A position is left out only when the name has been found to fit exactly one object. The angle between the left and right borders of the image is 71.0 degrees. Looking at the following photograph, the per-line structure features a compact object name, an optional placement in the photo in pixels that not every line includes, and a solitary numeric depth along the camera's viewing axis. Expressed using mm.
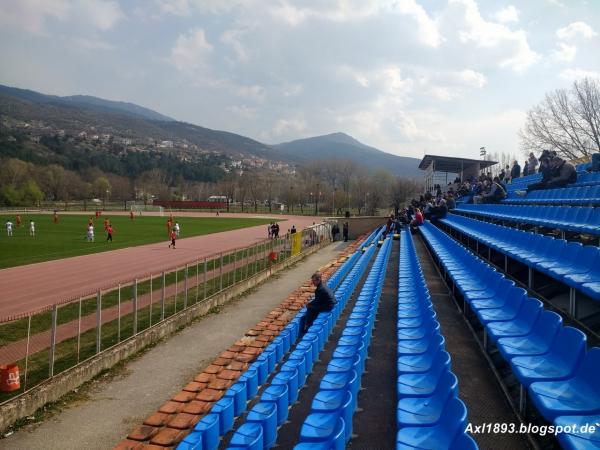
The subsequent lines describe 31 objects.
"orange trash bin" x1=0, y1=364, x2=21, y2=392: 6609
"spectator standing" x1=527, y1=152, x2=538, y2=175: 18812
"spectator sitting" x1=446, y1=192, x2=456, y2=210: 20422
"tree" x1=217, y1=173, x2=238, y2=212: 110662
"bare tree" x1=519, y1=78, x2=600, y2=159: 29297
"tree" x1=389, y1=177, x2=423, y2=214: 89312
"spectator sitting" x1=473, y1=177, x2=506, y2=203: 15164
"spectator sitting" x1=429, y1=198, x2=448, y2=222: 19688
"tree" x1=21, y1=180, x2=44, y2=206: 92812
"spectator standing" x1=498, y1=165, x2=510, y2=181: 23012
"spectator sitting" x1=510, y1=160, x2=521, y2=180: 21109
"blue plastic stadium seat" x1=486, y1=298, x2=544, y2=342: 4196
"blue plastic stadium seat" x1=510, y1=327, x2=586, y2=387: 3215
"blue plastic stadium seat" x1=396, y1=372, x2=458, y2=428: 3130
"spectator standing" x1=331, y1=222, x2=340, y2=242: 35406
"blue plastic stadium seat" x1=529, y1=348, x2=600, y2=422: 2754
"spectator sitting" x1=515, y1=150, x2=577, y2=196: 12414
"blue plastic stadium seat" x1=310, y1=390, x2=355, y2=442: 3379
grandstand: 3041
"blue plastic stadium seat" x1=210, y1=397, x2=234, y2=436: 4049
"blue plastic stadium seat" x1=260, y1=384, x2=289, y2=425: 4031
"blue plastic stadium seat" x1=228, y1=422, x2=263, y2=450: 3215
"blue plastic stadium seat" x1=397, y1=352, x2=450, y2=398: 3598
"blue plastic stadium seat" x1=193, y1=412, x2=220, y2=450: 3590
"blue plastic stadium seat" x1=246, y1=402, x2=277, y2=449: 3521
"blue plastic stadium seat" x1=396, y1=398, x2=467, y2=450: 2697
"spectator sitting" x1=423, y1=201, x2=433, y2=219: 21408
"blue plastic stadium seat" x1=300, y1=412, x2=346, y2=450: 2871
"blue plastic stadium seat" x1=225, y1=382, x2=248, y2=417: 4469
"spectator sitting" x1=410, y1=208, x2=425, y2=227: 20961
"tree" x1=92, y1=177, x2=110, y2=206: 112706
